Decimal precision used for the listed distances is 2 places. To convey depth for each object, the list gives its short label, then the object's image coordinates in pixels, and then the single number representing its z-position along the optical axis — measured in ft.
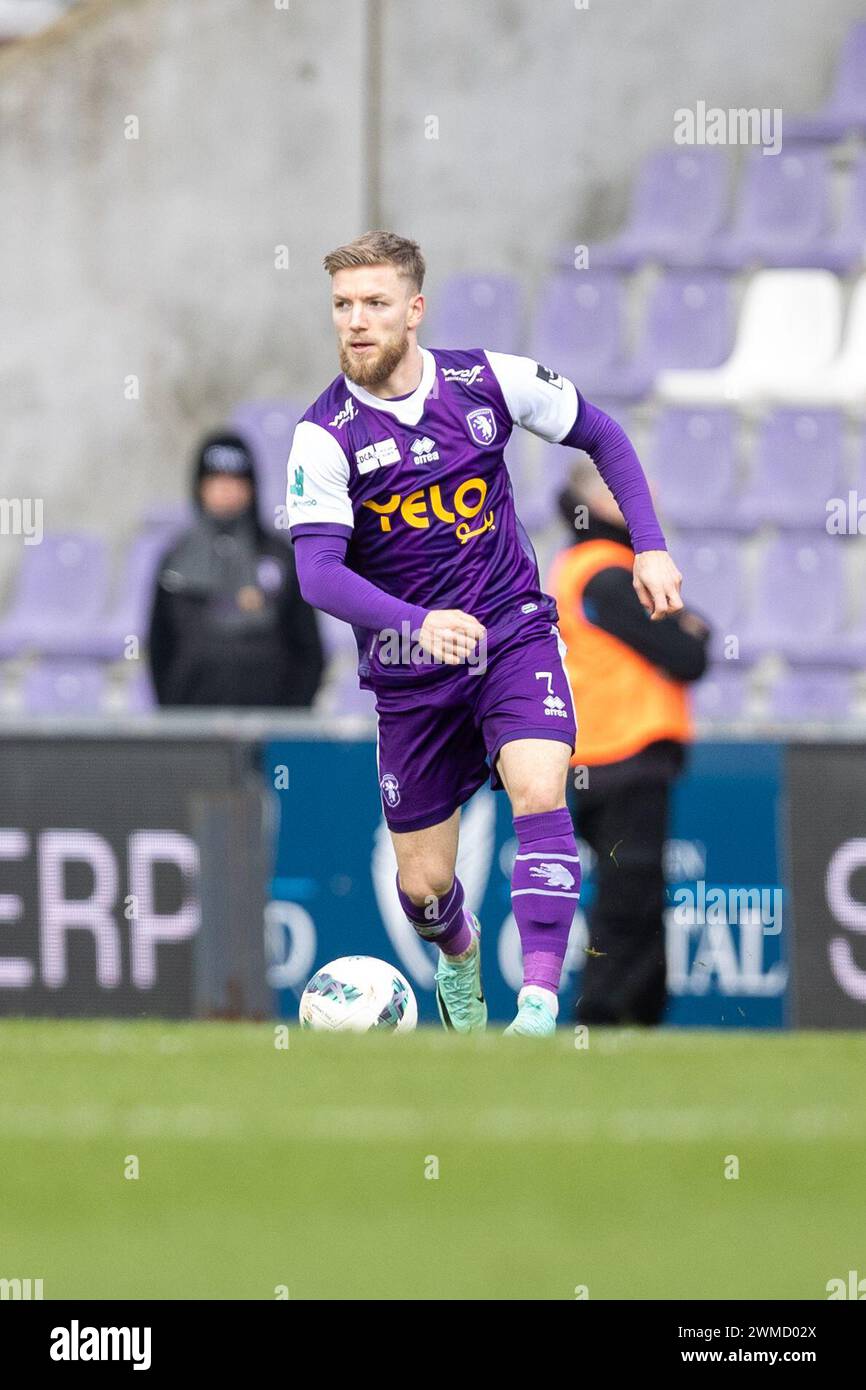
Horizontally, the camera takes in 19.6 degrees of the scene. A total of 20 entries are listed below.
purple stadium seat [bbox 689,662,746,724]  44.21
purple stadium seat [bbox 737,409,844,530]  46.44
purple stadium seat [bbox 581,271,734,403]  48.67
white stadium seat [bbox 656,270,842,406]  48.26
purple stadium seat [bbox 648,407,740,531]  47.03
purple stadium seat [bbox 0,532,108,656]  49.19
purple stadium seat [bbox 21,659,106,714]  48.01
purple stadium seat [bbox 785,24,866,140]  49.44
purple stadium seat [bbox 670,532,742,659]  44.93
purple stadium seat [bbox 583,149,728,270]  49.52
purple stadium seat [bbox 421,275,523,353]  48.91
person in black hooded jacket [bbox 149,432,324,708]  36.19
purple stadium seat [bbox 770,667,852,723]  44.29
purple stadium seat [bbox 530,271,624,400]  48.60
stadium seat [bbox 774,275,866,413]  47.91
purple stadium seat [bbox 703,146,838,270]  49.14
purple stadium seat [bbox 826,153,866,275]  48.67
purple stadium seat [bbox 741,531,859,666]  45.70
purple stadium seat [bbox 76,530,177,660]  48.44
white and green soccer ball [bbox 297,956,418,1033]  22.54
